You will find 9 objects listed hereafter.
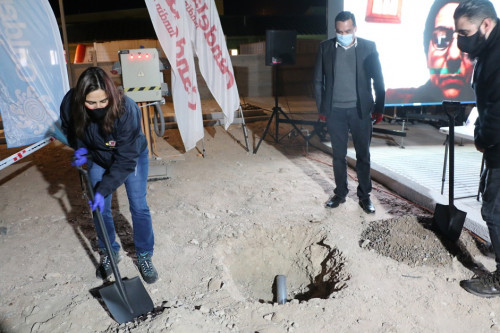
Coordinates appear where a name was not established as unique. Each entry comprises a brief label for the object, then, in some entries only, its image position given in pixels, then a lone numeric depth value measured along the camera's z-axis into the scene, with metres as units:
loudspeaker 6.76
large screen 5.60
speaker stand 7.19
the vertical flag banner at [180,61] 5.42
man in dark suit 3.83
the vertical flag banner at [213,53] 5.92
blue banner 4.41
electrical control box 5.77
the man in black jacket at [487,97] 2.38
